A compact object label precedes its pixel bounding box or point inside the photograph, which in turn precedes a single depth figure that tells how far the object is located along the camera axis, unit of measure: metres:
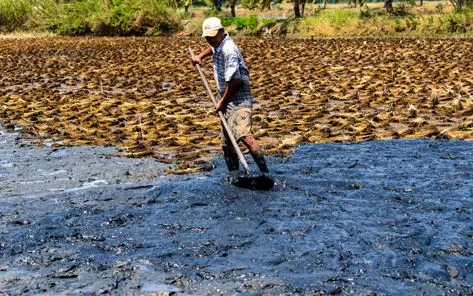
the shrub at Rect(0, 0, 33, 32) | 40.09
